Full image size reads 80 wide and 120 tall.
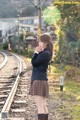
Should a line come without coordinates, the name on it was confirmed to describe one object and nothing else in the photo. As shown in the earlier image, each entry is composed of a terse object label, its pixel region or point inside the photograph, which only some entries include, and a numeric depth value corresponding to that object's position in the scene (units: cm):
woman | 675
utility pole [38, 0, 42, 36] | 2462
